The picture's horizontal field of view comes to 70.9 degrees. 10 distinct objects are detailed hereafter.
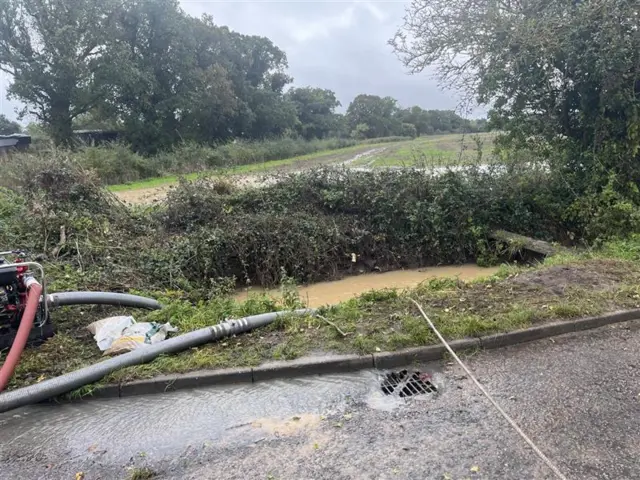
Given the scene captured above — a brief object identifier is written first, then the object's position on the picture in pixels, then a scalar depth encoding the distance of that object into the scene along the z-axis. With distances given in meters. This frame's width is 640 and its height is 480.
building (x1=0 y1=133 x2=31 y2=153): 20.78
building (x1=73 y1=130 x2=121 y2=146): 29.67
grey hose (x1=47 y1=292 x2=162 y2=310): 4.84
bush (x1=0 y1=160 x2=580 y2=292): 7.96
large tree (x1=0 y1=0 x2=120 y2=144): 26.53
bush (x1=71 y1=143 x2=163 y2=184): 18.31
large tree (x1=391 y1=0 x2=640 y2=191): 8.57
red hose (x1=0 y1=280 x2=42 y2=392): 3.51
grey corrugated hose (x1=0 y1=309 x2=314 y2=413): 3.46
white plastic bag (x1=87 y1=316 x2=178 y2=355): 4.19
